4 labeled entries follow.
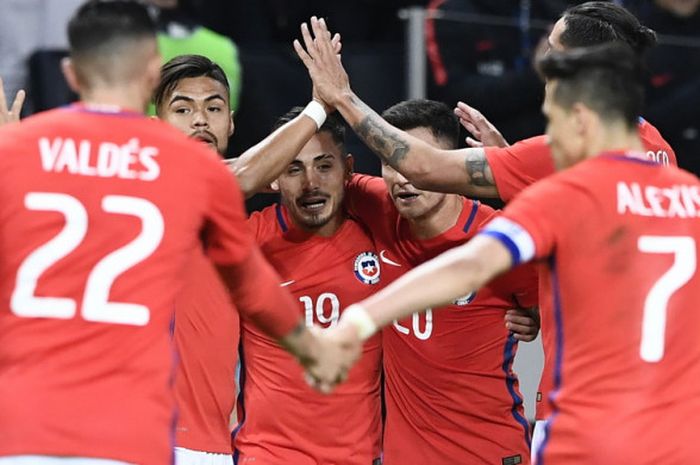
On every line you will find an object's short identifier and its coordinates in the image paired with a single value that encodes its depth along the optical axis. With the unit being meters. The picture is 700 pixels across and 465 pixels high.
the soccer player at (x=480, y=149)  11.81
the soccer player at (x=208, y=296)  12.12
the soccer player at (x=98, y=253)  8.44
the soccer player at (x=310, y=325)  12.58
